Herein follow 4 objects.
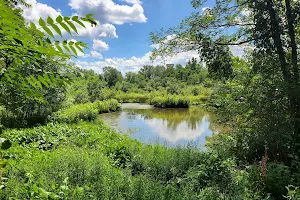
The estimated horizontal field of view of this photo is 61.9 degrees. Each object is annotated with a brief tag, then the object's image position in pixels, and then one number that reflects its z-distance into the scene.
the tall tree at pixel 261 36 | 5.04
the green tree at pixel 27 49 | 0.87
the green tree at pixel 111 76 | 51.62
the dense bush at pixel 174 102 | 26.80
